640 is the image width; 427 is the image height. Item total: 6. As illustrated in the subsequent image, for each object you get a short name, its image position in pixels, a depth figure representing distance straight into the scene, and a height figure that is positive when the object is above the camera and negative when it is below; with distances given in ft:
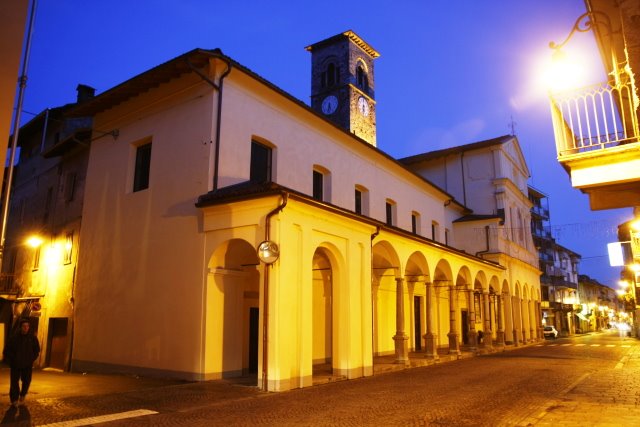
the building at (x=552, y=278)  193.06 +18.26
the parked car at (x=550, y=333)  153.35 -2.61
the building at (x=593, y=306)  245.22 +10.21
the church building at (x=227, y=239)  40.50 +7.85
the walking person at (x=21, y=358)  31.07 -2.07
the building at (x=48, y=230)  59.06 +12.05
